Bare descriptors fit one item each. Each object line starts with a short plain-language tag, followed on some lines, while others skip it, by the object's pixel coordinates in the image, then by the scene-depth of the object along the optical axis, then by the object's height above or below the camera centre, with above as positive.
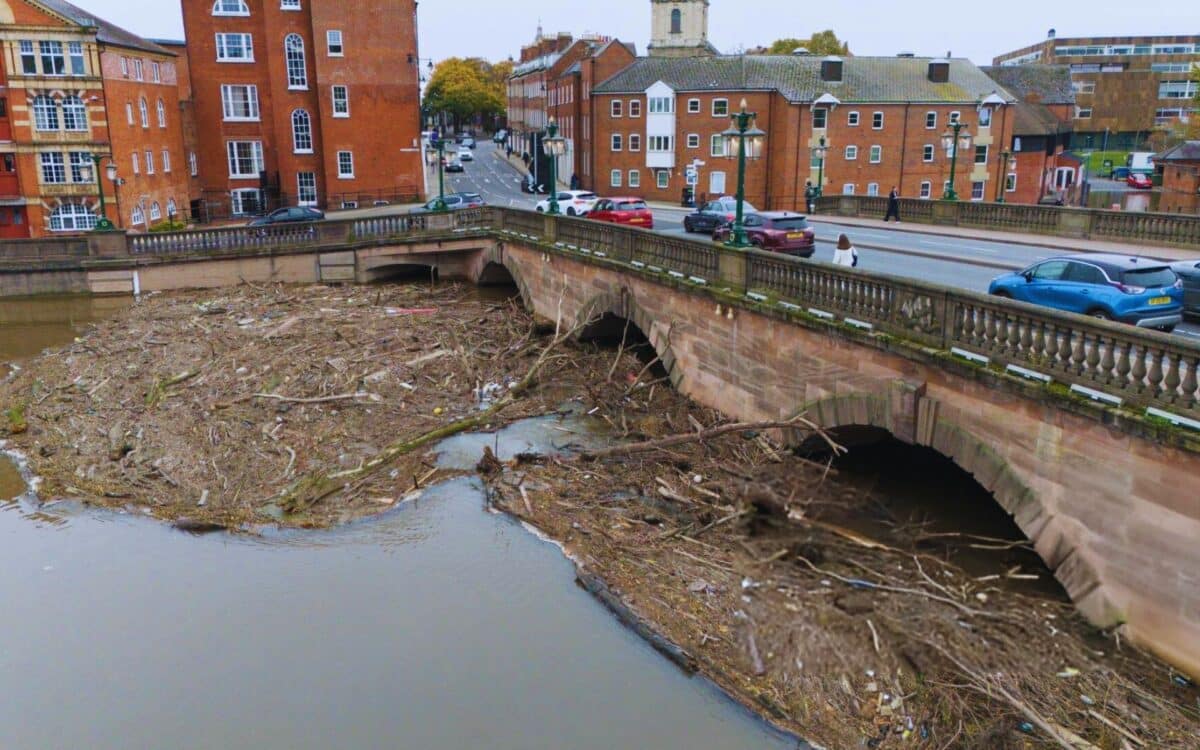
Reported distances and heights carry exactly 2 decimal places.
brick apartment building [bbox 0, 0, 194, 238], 44.66 +1.61
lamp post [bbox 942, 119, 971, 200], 34.83 +0.47
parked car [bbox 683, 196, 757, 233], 33.69 -2.20
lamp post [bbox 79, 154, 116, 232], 33.81 -0.94
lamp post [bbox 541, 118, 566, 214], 27.06 +0.17
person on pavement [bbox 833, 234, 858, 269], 19.92 -2.06
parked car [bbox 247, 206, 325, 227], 43.31 -2.80
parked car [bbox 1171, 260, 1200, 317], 17.48 -2.41
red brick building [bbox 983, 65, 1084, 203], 71.06 +1.33
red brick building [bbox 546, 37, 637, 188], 68.50 +4.84
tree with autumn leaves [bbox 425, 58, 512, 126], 132.50 +8.37
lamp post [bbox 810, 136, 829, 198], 56.66 -0.01
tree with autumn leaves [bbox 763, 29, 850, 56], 95.62 +10.70
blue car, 15.01 -2.14
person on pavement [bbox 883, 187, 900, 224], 36.94 -2.04
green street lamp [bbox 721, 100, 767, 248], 18.34 +0.15
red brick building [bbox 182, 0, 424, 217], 53.47 +2.88
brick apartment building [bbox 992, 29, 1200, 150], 106.31 +6.28
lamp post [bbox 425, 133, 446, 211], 39.19 -1.93
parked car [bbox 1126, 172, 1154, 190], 76.49 -2.31
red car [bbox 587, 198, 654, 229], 35.16 -2.16
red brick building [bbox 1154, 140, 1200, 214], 51.16 -1.37
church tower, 79.25 +9.89
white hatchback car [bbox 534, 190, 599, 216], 43.82 -2.24
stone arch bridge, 10.54 -3.26
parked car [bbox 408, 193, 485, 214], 44.03 -2.17
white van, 86.81 -1.00
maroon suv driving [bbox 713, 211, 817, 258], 26.25 -2.18
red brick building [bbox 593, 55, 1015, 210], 61.16 +2.05
